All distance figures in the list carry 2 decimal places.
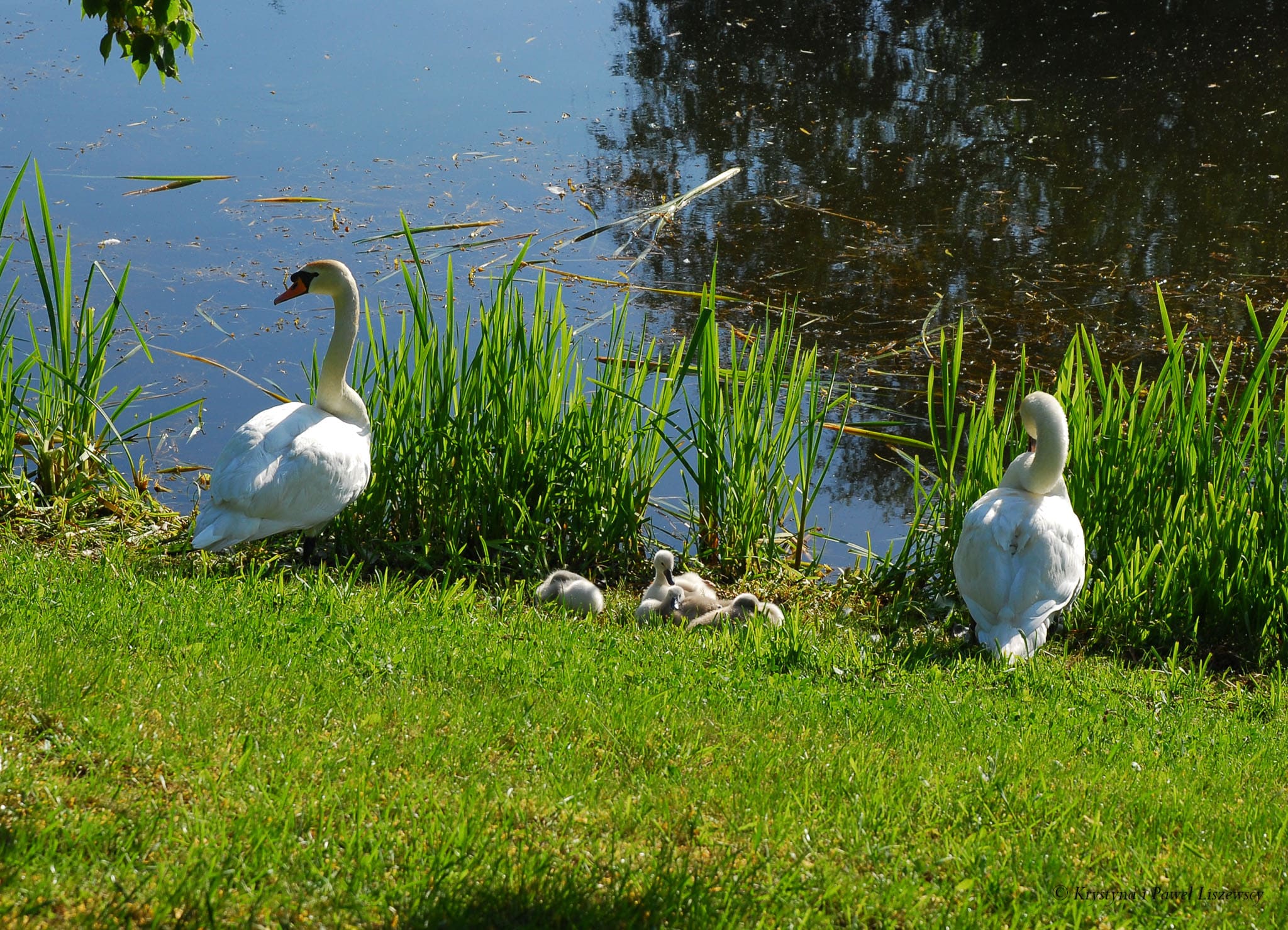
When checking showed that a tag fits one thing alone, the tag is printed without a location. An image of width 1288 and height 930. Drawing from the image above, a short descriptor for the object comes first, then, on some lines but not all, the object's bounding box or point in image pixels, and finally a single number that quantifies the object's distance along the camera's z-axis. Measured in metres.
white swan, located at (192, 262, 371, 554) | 10.95
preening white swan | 10.37
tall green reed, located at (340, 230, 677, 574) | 12.52
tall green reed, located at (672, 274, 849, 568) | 12.59
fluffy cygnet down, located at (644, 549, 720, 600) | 11.54
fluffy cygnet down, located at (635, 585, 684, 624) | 11.15
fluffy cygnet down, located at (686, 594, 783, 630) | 11.20
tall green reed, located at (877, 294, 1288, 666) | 11.62
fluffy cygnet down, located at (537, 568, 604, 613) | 11.22
